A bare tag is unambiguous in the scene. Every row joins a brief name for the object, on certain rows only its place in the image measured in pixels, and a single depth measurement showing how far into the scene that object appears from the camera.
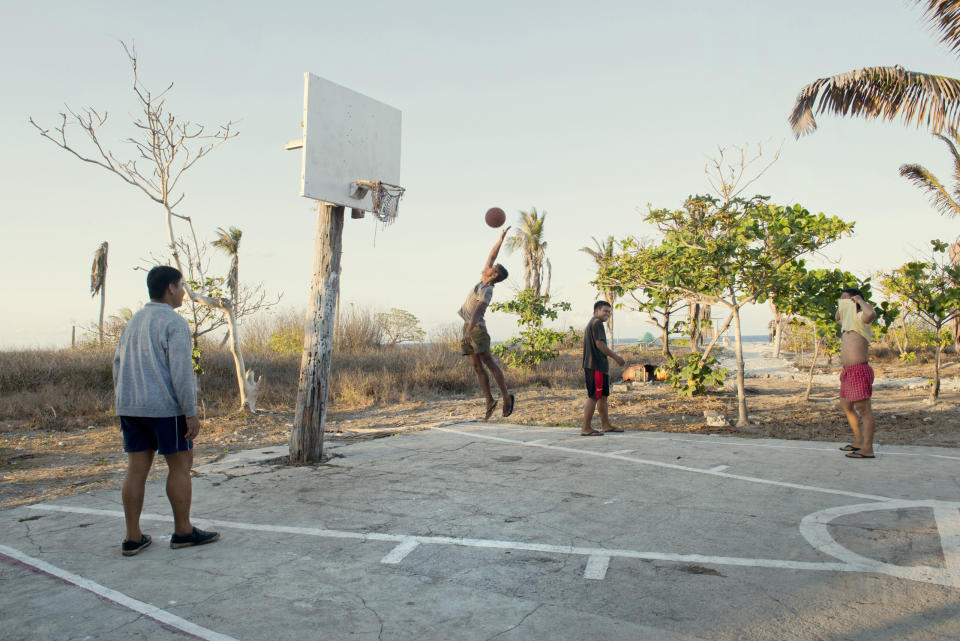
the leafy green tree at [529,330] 18.35
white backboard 7.09
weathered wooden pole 7.11
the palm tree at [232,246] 32.41
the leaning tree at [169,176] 10.74
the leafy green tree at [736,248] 9.01
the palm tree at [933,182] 19.14
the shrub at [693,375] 12.29
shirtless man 6.93
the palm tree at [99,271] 35.06
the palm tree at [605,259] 12.18
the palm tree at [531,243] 43.16
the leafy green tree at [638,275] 10.66
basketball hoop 7.59
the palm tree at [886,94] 12.88
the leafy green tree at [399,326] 26.39
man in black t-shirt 8.49
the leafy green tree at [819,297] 9.20
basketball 9.09
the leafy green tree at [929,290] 11.24
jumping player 8.85
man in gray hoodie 4.11
